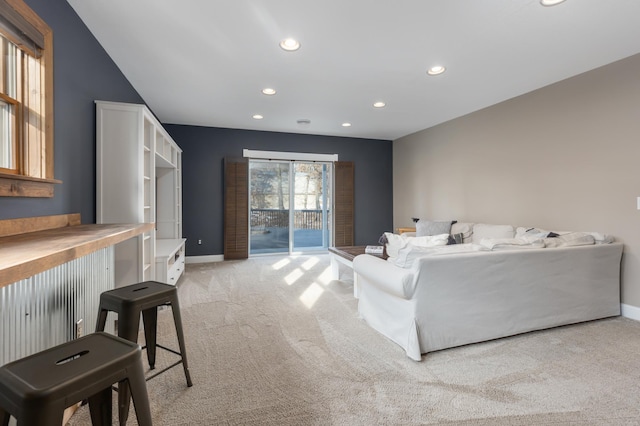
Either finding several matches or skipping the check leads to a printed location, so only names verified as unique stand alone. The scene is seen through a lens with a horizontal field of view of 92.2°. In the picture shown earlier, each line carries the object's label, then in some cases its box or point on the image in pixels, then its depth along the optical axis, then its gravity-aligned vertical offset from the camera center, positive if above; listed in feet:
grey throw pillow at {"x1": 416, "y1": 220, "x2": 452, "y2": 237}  15.67 -0.83
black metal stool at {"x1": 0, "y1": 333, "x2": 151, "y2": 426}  2.56 -1.53
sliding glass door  20.08 +0.56
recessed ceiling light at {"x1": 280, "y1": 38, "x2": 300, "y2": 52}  8.67 +4.84
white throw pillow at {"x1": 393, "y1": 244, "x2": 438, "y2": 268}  7.41 -1.02
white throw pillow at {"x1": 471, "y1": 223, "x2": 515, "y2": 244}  12.59 -0.84
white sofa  7.27 -2.04
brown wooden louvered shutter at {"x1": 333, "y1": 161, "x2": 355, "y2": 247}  21.04 +0.61
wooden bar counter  2.74 -0.39
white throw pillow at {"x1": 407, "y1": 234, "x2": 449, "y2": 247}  8.64 -0.84
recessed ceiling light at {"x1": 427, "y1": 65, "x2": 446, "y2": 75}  10.43 +4.91
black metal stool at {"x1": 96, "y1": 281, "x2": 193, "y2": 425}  5.14 -1.63
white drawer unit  11.08 -1.93
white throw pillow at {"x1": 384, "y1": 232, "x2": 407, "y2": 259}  8.33 -0.87
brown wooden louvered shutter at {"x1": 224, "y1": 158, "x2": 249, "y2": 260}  18.85 +0.26
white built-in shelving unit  8.77 +1.10
